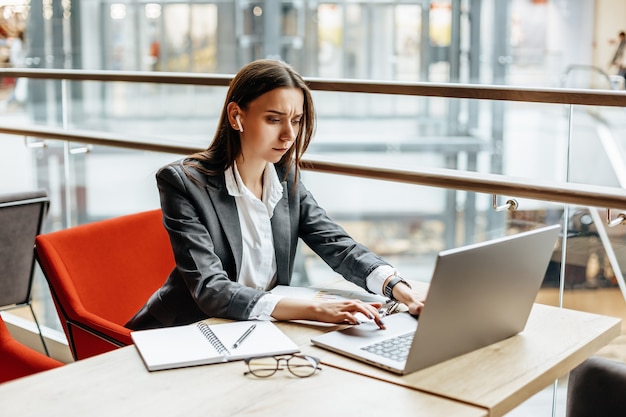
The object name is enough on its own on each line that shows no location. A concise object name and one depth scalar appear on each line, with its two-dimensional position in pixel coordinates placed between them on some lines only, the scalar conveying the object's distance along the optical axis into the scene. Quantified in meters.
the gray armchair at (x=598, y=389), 1.90
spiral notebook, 1.62
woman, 2.09
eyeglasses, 1.59
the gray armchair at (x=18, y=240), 3.20
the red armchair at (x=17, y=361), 2.16
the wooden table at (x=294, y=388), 1.44
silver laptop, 1.56
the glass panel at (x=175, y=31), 14.24
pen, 1.72
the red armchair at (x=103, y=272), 2.26
